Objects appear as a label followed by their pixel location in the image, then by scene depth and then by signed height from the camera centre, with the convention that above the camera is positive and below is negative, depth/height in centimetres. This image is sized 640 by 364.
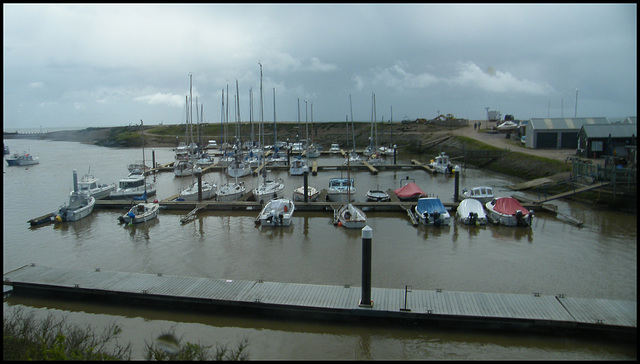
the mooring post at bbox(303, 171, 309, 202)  2781 -346
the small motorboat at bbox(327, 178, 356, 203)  2906 -381
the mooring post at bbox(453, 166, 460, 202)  2839 -336
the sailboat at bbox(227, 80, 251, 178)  4238 -328
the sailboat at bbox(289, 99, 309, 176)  4612 -353
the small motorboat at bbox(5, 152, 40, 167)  6047 -324
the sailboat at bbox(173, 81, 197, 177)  4656 -351
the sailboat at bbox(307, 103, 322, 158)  6569 -268
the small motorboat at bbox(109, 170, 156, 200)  3231 -401
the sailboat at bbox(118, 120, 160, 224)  2466 -447
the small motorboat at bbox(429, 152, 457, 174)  4472 -329
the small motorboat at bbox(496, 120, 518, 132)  6371 +89
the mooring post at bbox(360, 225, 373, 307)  1208 -369
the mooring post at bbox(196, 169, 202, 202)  2952 -362
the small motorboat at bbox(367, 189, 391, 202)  2864 -409
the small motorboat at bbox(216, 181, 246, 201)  2998 -399
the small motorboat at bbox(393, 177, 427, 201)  2895 -397
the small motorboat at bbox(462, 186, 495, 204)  2752 -387
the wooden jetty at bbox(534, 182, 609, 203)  2566 -342
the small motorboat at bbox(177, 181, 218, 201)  3071 -415
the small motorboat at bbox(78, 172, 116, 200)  3128 -386
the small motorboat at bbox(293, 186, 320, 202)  2897 -403
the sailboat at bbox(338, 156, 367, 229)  2280 -441
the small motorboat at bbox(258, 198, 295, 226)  2350 -428
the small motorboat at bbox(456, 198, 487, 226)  2312 -429
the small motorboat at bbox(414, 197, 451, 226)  2298 -422
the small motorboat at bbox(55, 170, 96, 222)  2561 -428
